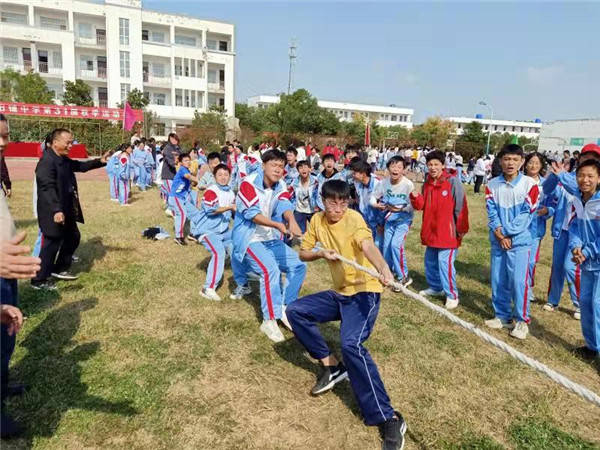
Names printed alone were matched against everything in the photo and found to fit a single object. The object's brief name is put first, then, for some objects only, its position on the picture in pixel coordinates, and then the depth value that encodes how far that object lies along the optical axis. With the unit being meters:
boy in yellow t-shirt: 2.98
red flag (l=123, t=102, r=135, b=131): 20.09
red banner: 26.04
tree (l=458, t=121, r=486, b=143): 50.12
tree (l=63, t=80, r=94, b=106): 35.09
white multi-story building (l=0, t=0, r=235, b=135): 39.66
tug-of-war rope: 2.10
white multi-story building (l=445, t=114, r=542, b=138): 100.06
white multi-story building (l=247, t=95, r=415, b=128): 83.75
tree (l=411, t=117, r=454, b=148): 54.34
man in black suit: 5.35
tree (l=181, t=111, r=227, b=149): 30.38
